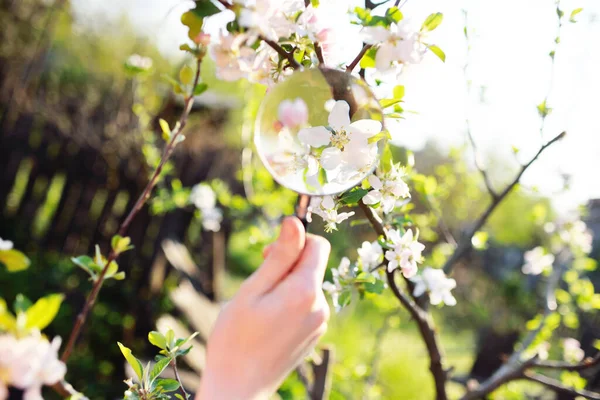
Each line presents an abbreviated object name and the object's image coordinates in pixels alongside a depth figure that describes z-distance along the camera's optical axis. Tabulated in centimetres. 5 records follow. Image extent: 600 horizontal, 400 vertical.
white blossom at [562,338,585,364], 120
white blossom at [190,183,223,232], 250
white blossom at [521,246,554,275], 212
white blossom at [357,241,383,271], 70
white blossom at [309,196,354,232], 60
